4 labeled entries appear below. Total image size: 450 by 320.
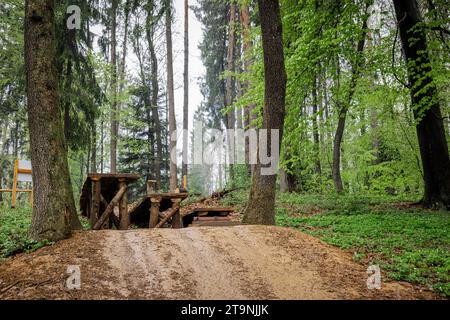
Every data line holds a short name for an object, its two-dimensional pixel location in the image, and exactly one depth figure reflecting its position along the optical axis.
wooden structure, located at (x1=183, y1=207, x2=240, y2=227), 8.32
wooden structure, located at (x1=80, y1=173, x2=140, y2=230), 7.43
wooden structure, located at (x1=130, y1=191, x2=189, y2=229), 8.20
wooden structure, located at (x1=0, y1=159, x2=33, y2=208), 11.70
